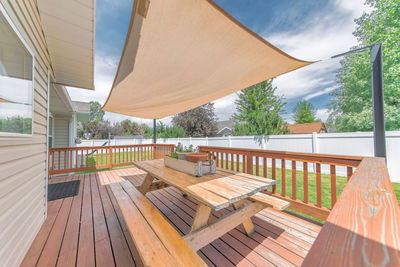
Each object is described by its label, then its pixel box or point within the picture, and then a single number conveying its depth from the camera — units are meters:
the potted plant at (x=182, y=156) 2.10
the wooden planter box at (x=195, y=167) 1.86
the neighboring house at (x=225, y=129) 20.65
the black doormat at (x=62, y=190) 3.23
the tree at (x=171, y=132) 12.00
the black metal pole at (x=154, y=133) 6.63
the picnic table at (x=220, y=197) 1.29
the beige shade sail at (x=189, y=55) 1.33
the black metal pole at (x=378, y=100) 2.06
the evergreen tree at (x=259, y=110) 8.07
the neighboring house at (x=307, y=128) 17.14
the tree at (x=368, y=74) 7.37
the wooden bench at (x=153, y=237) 0.94
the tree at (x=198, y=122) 13.88
